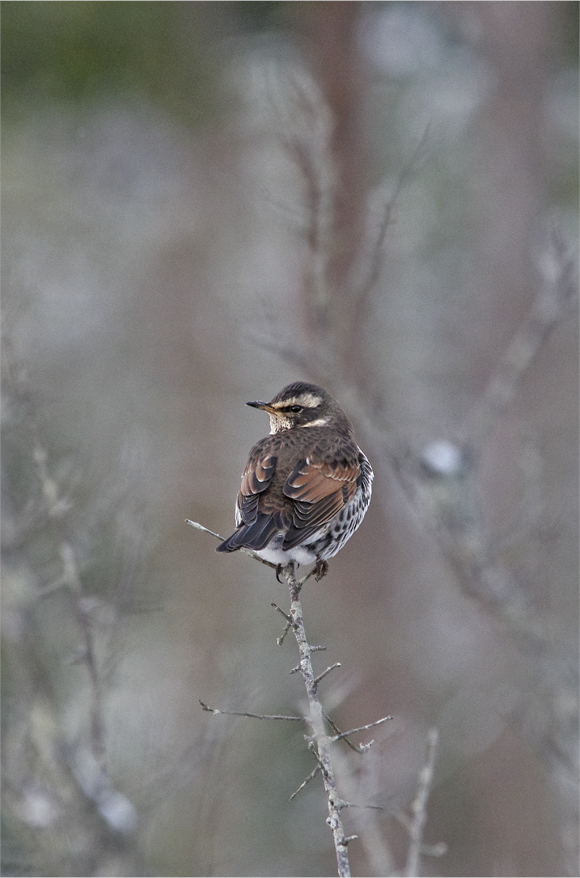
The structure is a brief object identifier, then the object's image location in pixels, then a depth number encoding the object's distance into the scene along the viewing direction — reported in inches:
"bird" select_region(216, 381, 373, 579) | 343.3
